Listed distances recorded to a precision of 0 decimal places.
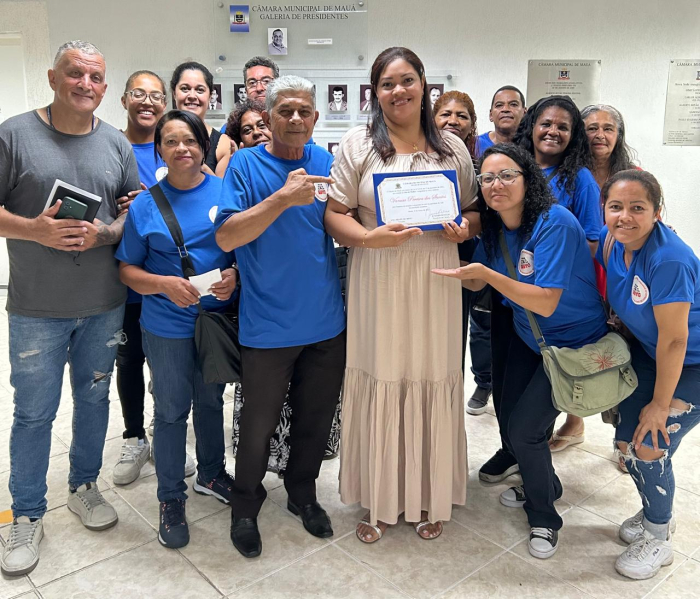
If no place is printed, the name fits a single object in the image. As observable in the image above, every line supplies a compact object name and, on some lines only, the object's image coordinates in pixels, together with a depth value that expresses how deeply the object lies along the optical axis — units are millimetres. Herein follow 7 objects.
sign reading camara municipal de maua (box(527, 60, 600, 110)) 5199
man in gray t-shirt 1993
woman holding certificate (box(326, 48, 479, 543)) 2066
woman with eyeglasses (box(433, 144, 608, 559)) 2035
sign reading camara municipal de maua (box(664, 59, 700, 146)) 5203
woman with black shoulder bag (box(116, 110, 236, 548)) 2080
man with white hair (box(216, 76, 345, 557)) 1922
